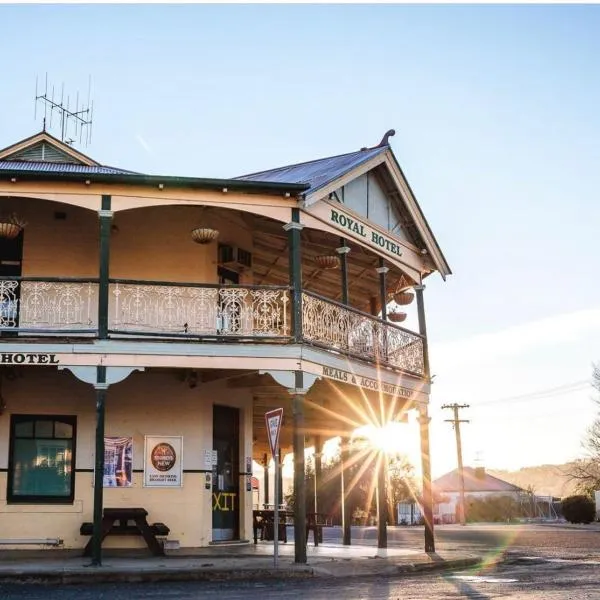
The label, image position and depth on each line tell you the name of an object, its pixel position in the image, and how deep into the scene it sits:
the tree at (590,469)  57.47
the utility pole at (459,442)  58.90
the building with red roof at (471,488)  78.81
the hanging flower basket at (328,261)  18.45
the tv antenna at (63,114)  23.29
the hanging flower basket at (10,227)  15.91
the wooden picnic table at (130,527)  16.30
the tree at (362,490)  50.84
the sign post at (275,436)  13.72
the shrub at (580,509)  50.41
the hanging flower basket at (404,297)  20.86
